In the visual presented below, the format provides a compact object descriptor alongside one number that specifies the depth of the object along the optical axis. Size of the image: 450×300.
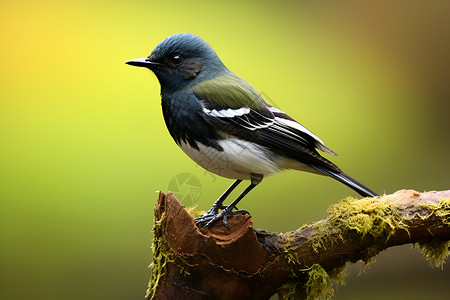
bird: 5.93
